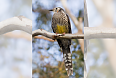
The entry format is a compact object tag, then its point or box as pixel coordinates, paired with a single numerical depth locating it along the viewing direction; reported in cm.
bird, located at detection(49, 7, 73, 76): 409
